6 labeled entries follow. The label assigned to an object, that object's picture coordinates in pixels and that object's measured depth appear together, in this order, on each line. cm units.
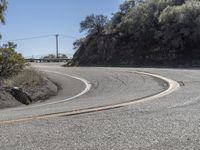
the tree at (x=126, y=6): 5230
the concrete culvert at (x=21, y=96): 1988
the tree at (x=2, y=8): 2612
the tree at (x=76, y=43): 6994
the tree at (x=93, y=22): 5828
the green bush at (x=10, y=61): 2664
